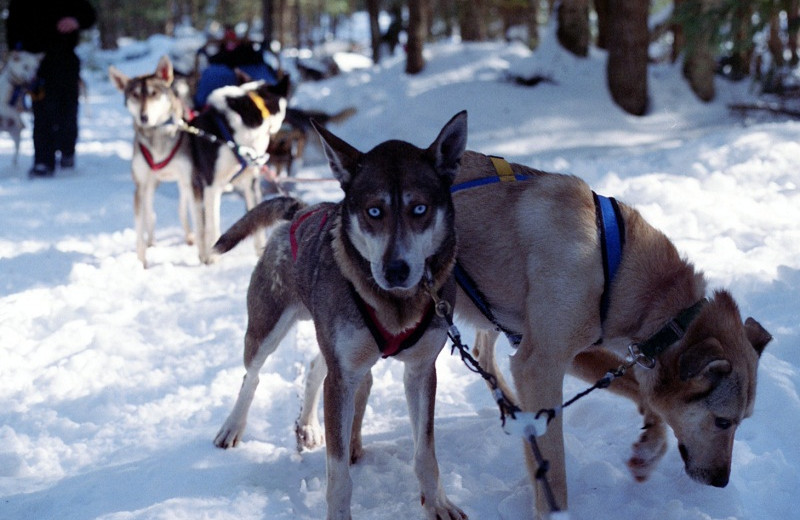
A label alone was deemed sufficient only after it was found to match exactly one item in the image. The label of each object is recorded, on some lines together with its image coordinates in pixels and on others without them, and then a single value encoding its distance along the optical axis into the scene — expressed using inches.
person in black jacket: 426.0
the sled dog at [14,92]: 442.0
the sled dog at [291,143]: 402.6
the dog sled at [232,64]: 385.7
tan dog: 110.6
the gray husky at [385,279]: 107.0
